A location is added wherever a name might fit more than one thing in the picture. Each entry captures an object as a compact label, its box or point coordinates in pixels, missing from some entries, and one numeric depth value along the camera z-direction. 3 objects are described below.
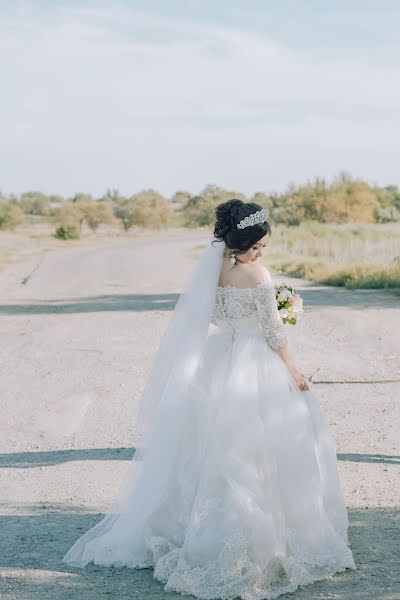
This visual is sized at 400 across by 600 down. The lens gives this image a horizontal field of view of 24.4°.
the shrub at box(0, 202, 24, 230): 77.62
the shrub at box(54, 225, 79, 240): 63.56
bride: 4.82
